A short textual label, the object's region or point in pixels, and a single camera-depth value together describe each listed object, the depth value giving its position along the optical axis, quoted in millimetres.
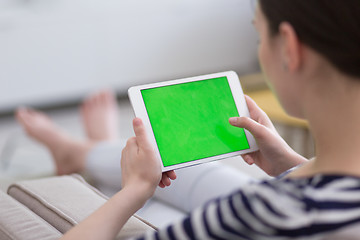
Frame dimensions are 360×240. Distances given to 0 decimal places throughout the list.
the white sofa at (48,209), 1388
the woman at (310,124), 1131
